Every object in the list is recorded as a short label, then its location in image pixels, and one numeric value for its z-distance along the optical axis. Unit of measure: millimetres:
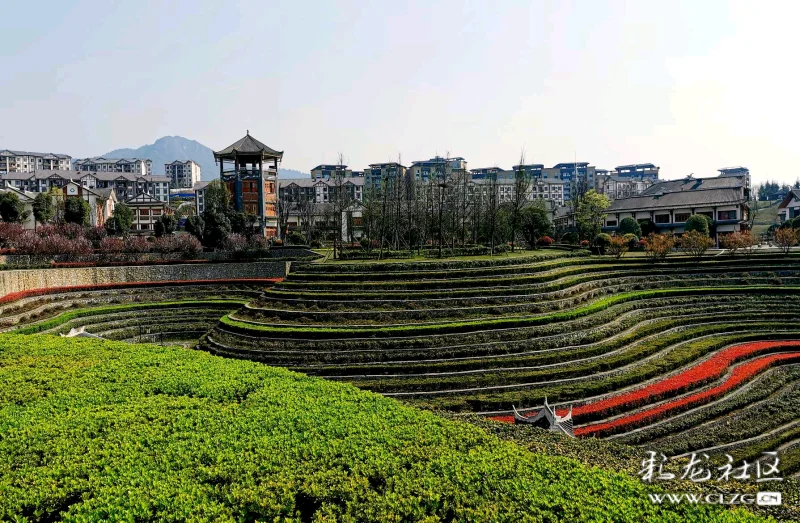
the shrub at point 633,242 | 50872
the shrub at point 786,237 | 40469
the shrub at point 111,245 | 42469
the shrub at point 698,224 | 52656
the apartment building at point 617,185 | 129000
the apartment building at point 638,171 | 154500
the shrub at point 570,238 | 61781
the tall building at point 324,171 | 127375
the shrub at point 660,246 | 39062
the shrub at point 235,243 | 45719
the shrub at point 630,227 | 56406
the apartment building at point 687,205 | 57375
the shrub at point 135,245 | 43281
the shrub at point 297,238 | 61875
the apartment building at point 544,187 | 125562
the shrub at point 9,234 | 40719
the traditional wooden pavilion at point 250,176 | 58094
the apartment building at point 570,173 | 134750
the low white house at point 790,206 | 68062
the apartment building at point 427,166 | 121112
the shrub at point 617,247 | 42259
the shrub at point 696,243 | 39562
